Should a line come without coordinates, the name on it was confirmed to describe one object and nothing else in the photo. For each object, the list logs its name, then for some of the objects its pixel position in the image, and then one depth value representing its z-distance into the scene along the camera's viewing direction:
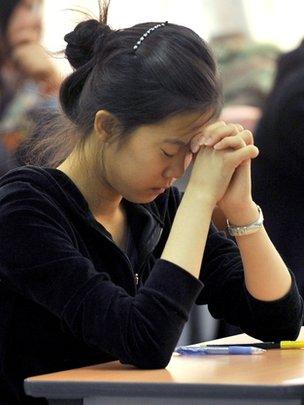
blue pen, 6.29
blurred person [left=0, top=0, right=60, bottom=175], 9.14
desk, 5.88
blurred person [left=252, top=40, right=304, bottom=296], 7.38
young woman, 6.15
